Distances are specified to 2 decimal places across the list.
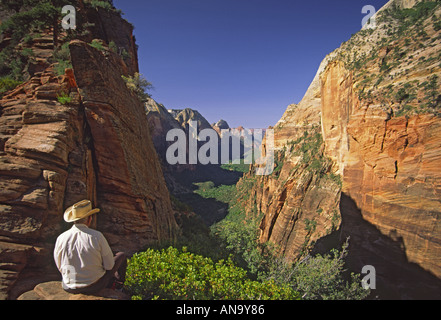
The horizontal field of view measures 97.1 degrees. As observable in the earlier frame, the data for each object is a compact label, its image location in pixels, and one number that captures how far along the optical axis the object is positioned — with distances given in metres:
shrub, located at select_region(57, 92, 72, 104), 7.84
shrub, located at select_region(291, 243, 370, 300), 13.71
